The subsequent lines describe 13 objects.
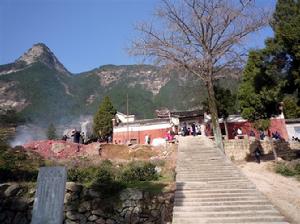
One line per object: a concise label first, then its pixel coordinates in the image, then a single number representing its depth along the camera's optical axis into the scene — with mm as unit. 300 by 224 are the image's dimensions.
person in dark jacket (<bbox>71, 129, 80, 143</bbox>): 27172
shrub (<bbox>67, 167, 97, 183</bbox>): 14781
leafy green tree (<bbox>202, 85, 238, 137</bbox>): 28203
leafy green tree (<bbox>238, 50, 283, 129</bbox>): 18562
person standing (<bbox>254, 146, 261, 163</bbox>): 20703
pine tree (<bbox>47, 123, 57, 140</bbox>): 51706
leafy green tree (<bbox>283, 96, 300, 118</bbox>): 39334
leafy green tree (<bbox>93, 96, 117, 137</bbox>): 41312
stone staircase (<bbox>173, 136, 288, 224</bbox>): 8906
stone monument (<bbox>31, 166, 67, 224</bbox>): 7816
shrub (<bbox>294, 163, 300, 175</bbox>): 16566
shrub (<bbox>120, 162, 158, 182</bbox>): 15383
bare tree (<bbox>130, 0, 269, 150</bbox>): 18094
